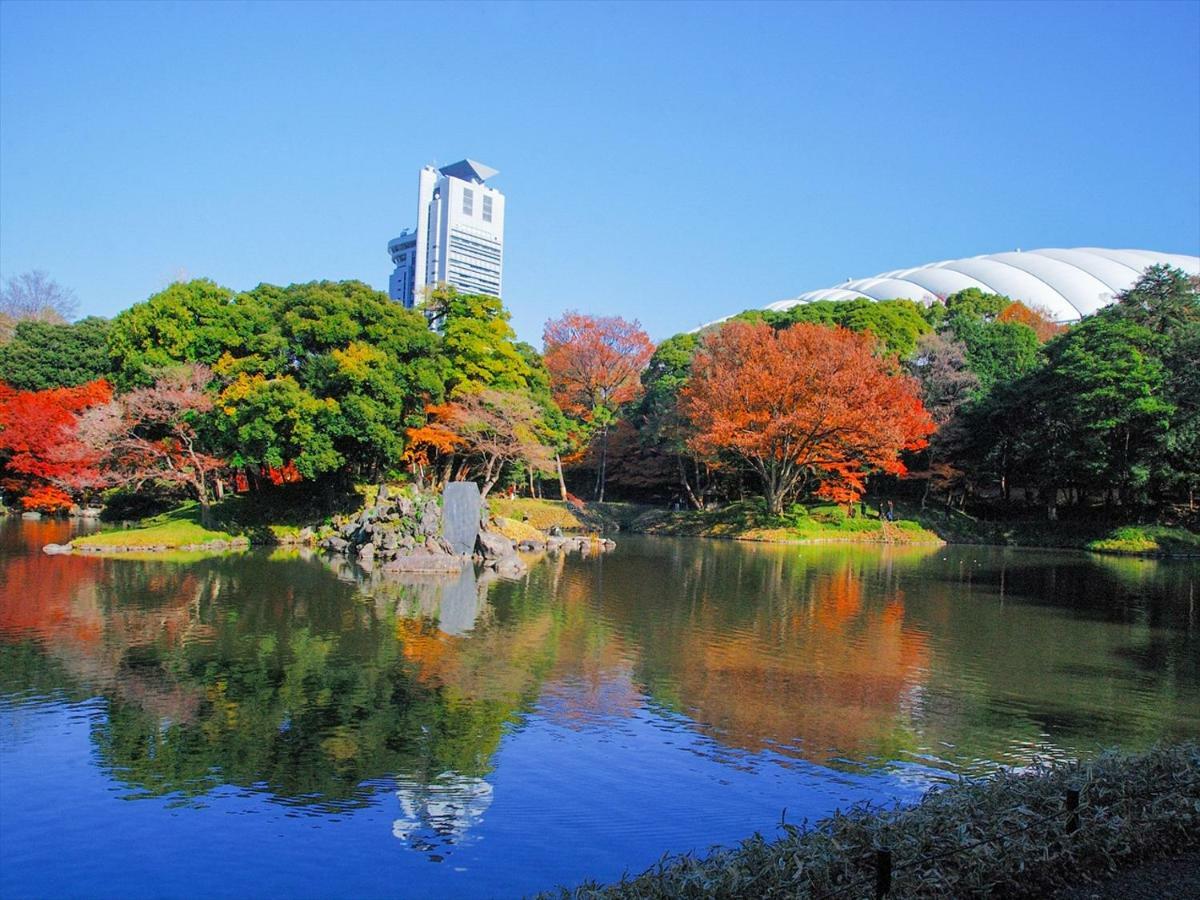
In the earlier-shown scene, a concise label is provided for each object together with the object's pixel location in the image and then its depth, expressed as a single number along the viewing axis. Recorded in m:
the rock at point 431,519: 20.17
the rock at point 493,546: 20.72
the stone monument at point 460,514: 20.84
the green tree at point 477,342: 28.75
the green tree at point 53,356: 32.22
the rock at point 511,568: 18.30
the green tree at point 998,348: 35.91
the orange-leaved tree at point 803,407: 29.02
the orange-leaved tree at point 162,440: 22.55
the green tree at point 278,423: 22.66
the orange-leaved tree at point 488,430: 27.12
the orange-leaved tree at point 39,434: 28.95
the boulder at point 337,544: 21.75
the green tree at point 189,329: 25.34
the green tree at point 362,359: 23.94
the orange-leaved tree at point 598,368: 38.56
